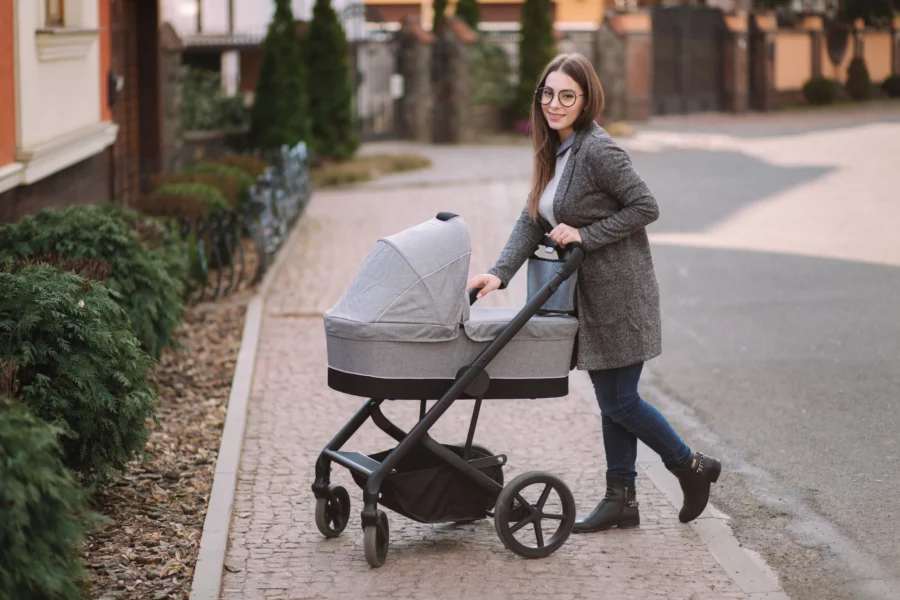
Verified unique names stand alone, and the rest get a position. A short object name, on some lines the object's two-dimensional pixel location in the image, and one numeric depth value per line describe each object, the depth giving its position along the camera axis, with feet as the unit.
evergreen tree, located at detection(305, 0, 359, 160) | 70.38
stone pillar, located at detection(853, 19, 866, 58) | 133.90
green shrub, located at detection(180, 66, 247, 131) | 62.44
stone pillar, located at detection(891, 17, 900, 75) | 137.18
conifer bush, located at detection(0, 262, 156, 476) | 16.14
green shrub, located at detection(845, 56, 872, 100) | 128.16
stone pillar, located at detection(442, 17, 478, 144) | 88.28
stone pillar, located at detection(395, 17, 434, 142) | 88.53
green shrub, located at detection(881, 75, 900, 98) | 129.39
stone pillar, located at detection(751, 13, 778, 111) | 117.70
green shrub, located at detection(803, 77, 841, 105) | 122.62
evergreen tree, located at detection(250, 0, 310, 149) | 64.59
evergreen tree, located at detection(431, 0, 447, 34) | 102.19
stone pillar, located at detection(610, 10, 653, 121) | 100.58
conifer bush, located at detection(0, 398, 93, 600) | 11.07
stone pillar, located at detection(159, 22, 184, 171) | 48.55
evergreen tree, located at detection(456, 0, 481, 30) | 106.83
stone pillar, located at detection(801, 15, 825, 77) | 128.26
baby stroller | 14.85
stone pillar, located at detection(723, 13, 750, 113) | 117.29
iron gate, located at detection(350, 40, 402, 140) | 91.40
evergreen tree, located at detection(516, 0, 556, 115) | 92.12
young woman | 15.72
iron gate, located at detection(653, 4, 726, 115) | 113.80
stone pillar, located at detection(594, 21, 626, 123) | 98.84
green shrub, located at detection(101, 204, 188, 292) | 25.92
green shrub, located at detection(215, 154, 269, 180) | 48.55
